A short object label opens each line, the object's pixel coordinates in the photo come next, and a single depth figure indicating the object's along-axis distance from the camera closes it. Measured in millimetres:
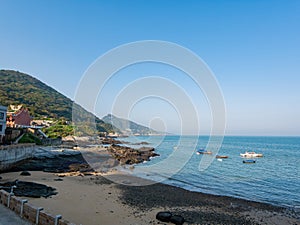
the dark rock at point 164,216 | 12258
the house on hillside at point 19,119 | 45238
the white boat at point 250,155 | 59241
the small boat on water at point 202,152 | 64034
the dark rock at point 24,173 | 22264
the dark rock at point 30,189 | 14945
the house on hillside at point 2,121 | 31953
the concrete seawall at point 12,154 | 23234
